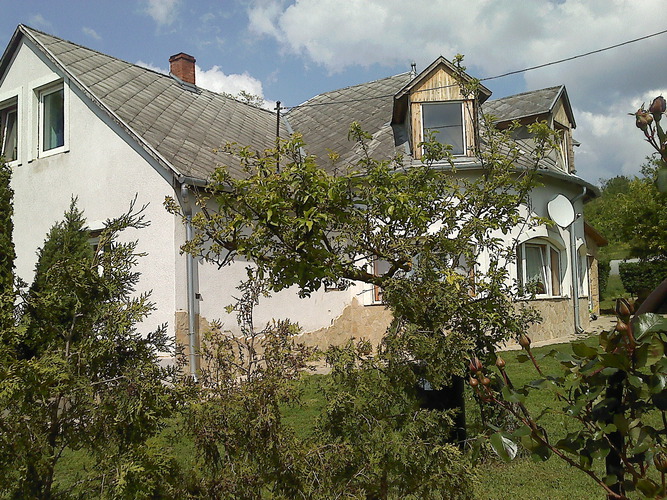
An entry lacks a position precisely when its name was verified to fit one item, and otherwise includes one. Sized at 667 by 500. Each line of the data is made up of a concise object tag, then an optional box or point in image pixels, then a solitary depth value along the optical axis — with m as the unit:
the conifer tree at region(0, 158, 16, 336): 7.22
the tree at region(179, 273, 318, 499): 3.14
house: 10.16
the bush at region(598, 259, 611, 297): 27.05
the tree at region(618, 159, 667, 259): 19.05
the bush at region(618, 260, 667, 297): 24.94
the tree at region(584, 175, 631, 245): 22.32
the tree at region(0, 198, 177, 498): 3.17
